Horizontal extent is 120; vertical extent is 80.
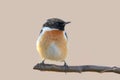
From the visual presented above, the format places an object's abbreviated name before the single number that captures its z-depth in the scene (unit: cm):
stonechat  749
